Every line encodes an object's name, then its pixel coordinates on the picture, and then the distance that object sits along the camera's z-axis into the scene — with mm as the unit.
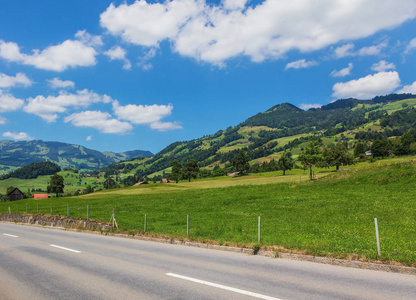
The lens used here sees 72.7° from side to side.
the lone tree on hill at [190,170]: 133500
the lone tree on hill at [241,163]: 137375
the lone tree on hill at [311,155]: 67875
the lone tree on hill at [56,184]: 134250
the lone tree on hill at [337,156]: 93381
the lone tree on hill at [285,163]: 129375
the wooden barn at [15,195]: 147775
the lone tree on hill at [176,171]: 133500
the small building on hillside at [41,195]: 173250
